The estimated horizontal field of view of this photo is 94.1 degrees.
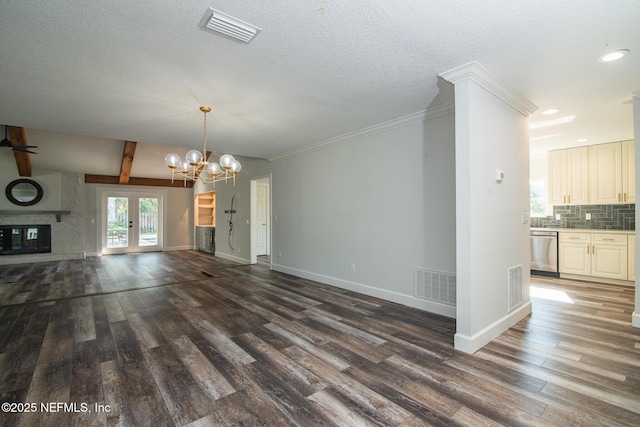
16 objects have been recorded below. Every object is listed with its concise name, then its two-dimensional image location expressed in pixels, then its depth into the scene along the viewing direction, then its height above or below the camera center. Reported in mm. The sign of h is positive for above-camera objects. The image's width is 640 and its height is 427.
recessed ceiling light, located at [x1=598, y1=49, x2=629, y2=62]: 2316 +1258
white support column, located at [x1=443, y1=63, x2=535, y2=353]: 2623 +125
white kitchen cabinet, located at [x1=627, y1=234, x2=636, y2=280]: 4746 -726
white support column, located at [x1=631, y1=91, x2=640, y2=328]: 3139 +547
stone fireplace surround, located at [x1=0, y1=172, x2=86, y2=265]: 7977 -98
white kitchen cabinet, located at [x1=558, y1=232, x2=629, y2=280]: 4867 -710
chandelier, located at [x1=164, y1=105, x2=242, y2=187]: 3675 +682
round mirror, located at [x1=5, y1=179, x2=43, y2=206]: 7727 +679
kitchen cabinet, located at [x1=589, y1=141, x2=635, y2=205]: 5004 +687
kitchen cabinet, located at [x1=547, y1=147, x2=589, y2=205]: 5461 +700
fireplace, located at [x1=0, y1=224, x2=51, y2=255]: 7676 -567
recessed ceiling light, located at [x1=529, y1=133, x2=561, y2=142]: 4688 +1251
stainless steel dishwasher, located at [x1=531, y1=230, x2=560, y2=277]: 5520 -737
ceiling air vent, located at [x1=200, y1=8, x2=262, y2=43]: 1888 +1272
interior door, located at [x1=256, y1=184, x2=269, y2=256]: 8867 -159
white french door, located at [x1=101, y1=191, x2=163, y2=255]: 9445 -169
